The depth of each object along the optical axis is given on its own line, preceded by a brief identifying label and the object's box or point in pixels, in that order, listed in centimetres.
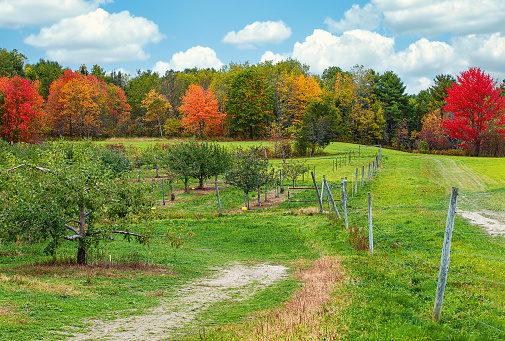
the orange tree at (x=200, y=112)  8712
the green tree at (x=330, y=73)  13095
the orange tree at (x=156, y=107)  9569
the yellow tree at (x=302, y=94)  8895
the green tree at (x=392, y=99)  9362
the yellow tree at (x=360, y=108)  8631
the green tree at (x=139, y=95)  10469
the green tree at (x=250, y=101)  8825
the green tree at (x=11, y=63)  10544
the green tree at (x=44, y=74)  10747
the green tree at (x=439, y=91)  8756
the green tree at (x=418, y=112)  9252
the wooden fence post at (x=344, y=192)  1897
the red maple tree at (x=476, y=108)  6022
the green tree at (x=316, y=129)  6656
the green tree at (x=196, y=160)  3997
